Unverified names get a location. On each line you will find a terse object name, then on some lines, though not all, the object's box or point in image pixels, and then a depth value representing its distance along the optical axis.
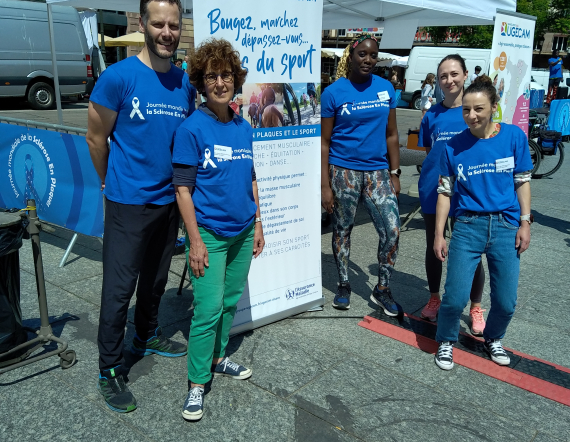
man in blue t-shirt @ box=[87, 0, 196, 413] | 2.59
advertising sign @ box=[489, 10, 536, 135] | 5.77
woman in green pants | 2.57
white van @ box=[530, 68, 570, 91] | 20.75
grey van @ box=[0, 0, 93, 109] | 15.66
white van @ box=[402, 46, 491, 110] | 20.84
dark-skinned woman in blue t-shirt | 3.72
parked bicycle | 9.98
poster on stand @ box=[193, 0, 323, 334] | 3.37
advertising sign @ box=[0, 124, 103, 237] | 4.56
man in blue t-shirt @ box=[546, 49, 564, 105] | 17.45
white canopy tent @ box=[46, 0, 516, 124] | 5.60
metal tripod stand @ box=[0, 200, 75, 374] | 3.04
